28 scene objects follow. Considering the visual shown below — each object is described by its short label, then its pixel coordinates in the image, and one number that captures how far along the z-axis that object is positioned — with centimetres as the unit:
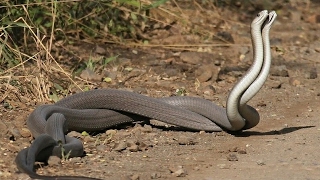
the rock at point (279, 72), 1687
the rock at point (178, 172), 1035
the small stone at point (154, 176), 1019
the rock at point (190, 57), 1736
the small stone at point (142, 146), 1172
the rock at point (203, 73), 1603
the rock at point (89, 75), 1527
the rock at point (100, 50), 1692
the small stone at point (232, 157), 1120
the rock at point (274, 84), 1603
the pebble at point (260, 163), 1095
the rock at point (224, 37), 1905
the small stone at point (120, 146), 1159
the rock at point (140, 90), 1482
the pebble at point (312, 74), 1702
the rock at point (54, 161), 1043
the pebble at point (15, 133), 1179
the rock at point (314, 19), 2178
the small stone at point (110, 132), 1259
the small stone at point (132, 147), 1160
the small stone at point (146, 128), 1283
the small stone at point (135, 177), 1003
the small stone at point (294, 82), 1634
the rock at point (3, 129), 1177
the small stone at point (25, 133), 1190
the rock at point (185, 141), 1222
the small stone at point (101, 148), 1155
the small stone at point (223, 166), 1082
